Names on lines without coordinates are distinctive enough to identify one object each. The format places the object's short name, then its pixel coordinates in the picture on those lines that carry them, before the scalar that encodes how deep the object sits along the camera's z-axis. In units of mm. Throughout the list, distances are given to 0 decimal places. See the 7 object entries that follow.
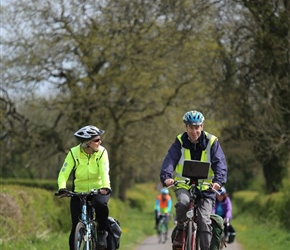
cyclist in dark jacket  18469
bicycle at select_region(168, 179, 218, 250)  18172
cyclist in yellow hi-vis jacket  19531
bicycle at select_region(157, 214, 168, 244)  47791
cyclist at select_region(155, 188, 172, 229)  49906
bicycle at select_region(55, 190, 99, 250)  18984
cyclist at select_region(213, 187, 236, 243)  33781
